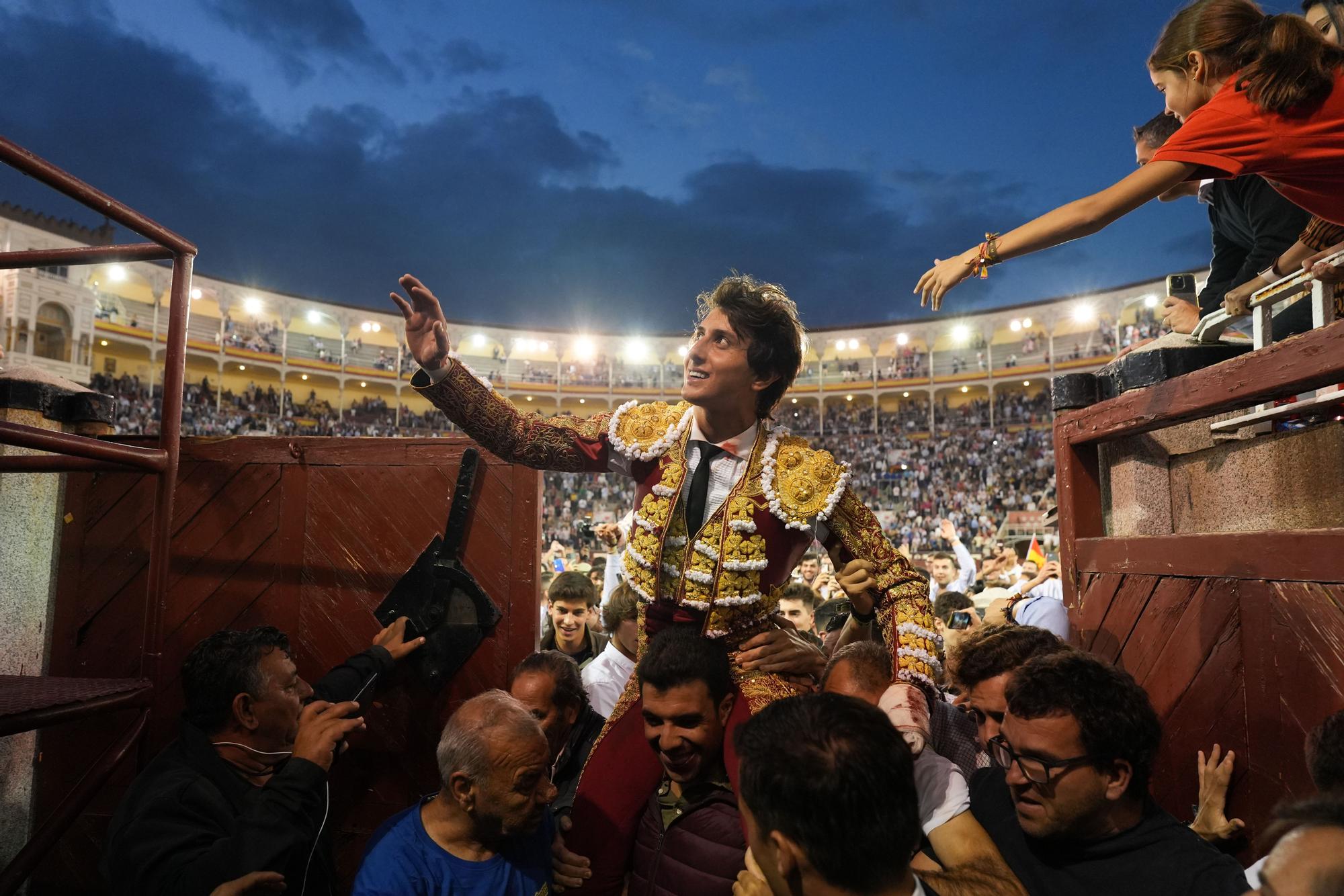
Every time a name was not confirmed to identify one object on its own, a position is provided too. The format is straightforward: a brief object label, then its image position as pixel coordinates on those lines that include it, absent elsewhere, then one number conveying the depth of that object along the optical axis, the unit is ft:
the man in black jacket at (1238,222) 10.00
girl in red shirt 6.51
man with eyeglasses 6.60
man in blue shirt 7.51
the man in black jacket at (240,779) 7.30
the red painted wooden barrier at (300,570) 11.53
